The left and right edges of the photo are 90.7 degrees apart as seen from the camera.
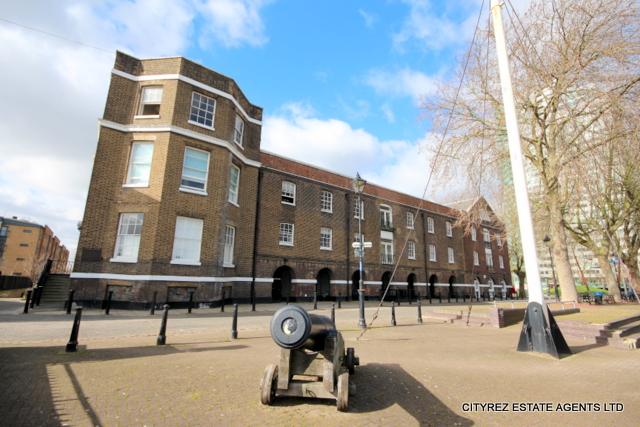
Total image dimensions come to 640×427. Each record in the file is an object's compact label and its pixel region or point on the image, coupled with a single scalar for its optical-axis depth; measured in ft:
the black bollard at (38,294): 46.60
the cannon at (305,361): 10.85
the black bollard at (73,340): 19.64
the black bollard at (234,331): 26.29
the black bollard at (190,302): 43.21
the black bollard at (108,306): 39.18
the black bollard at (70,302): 38.75
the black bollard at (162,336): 22.97
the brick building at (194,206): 47.06
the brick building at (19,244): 185.03
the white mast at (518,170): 22.50
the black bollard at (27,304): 37.72
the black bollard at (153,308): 39.86
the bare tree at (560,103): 36.86
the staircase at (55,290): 52.90
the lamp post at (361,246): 33.02
